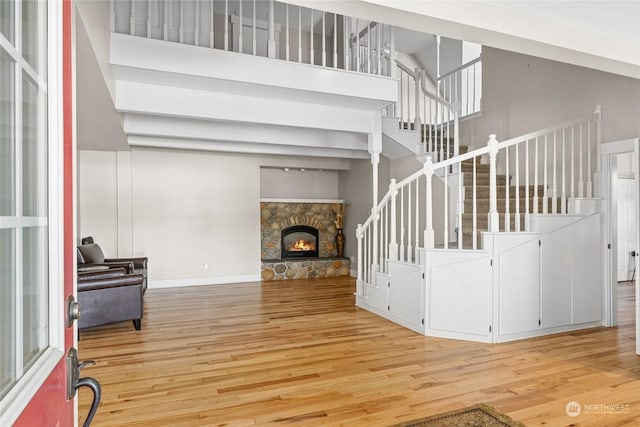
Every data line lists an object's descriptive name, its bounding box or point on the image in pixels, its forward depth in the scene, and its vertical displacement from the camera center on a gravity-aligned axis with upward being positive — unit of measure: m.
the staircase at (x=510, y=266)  3.97 -0.58
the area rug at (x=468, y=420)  2.38 -1.28
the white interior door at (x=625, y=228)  7.50 -0.32
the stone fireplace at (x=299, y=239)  7.96 -0.58
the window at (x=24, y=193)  0.76 +0.05
